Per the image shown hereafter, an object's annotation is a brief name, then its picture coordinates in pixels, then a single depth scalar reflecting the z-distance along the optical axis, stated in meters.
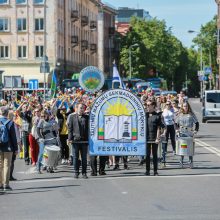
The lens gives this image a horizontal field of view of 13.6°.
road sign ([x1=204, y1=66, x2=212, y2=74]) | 112.76
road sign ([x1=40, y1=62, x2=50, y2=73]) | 49.93
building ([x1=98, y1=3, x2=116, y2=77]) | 126.56
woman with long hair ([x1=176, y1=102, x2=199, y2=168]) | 22.77
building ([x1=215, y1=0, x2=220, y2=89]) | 112.06
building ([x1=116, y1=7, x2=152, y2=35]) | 180.38
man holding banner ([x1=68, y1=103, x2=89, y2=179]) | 20.61
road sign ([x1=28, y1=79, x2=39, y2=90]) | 45.00
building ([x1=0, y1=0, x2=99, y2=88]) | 89.44
